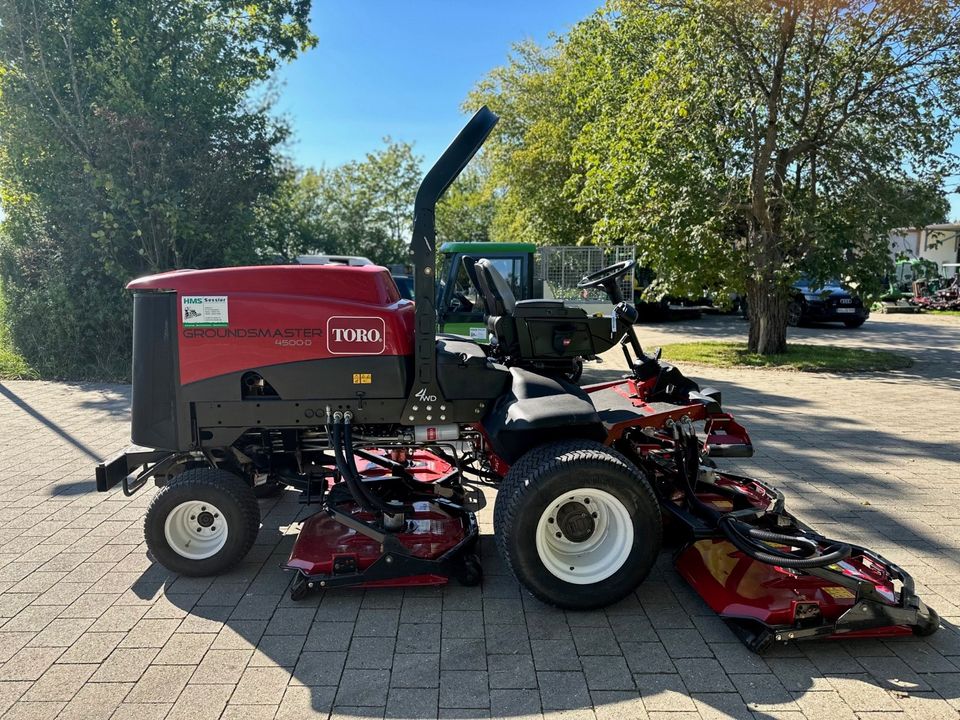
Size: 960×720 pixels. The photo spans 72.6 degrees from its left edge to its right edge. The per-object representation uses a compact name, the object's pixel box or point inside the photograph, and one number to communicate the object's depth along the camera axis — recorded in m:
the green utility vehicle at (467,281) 9.44
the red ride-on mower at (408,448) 3.17
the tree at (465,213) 31.83
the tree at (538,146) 20.39
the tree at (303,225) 18.48
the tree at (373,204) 27.62
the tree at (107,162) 9.66
